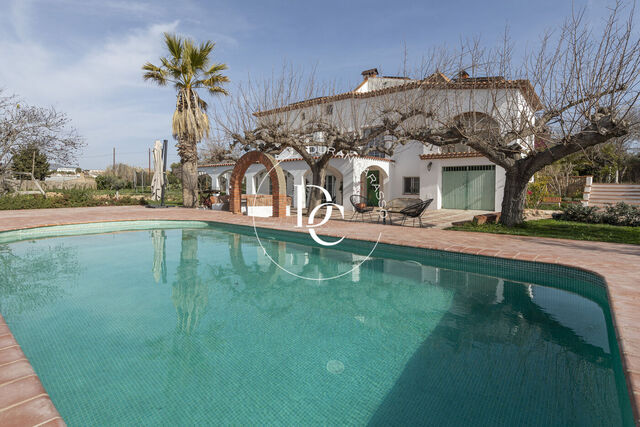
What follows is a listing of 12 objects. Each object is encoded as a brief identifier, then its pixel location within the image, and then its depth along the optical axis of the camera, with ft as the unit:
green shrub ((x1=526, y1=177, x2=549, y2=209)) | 54.08
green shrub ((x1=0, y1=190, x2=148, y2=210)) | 56.08
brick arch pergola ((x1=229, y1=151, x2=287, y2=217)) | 47.14
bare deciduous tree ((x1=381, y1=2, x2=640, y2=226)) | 24.97
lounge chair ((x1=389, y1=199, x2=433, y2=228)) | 34.63
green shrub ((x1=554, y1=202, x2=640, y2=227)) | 38.40
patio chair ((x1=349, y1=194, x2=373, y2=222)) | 40.91
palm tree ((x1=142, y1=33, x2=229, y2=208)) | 56.14
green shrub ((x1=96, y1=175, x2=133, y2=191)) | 117.19
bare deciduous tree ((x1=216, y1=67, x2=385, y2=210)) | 43.09
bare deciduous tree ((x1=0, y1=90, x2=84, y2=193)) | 64.85
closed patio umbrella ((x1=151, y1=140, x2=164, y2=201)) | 59.47
